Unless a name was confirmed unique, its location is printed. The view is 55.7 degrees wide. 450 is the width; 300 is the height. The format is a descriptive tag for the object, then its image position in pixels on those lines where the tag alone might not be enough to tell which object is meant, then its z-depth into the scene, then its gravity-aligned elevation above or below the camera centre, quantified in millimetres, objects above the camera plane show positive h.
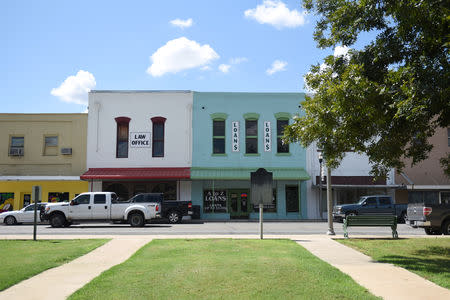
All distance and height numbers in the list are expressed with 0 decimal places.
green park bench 15500 -854
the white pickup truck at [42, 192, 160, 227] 21438 -686
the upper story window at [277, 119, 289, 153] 30906 +4422
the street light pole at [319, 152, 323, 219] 29016 +773
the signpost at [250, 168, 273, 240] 15047 +366
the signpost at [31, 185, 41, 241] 15082 +147
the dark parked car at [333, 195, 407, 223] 24828 -612
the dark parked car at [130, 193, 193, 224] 24483 -727
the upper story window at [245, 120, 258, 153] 30797 +4428
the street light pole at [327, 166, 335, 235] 16809 -573
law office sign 30453 +4148
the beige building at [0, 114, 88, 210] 30203 +3088
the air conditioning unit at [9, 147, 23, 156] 30734 +3317
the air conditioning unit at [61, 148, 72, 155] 30484 +3286
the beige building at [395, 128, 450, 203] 30594 +1255
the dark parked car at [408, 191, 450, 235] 16969 -770
